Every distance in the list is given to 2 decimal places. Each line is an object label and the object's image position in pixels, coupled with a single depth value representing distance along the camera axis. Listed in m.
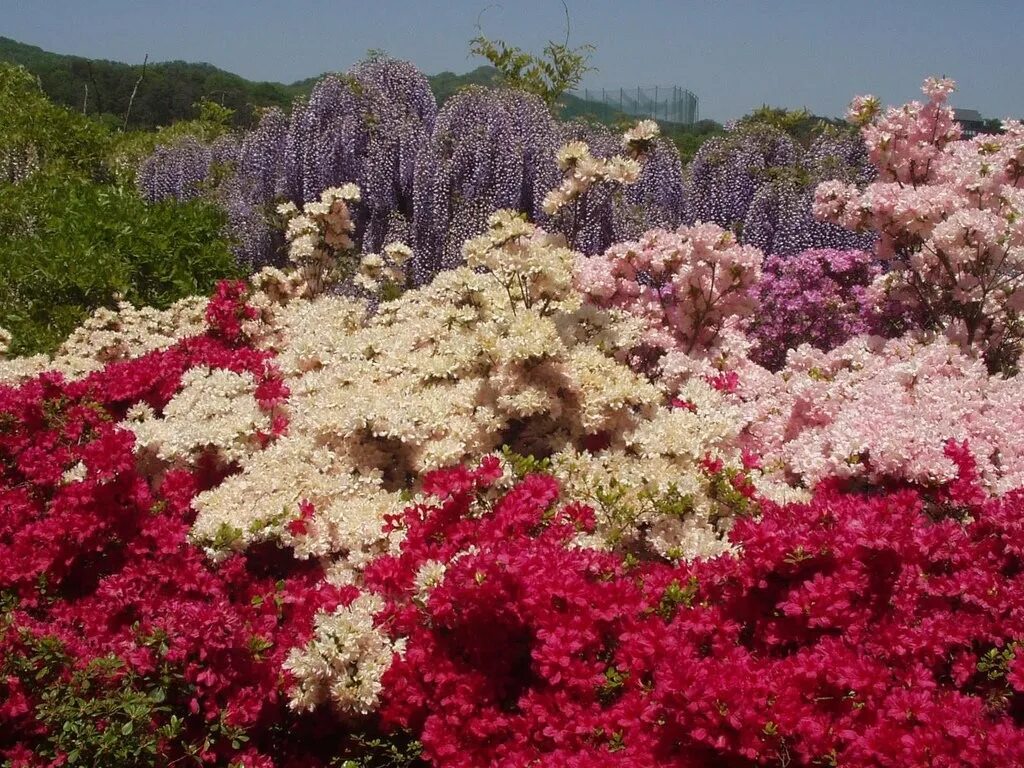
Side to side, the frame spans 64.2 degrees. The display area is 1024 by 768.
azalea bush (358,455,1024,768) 1.92
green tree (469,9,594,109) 10.70
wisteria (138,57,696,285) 6.71
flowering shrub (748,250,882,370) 5.31
